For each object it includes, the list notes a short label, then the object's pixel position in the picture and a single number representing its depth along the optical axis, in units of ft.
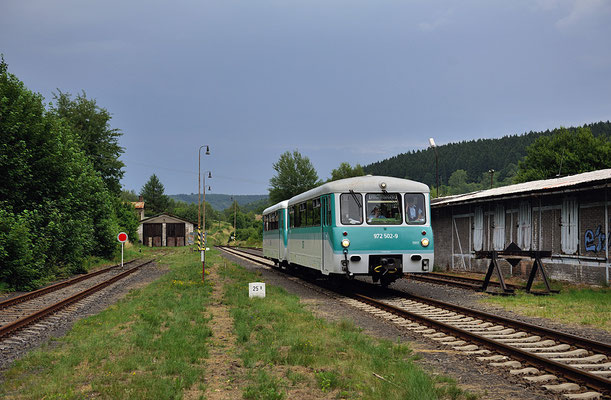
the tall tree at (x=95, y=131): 140.56
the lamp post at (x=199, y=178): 62.44
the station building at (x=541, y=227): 50.60
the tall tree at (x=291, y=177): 311.88
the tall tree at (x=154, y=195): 417.49
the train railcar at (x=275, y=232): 74.59
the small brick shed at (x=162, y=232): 270.67
